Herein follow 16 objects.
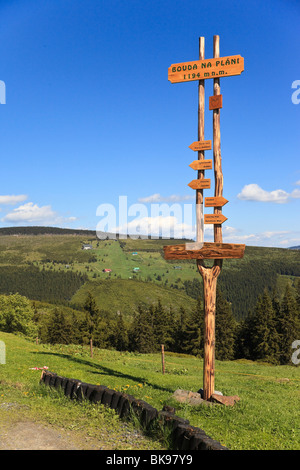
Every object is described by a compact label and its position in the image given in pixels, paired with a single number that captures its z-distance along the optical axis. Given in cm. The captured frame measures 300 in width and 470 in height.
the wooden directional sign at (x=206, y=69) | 1439
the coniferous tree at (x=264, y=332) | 6549
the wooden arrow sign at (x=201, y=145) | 1492
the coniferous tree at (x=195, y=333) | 7162
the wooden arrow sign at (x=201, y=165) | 1490
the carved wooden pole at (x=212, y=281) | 1473
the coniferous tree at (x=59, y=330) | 8428
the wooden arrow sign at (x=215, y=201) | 1469
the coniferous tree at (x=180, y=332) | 7867
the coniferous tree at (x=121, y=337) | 8958
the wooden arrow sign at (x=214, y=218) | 1471
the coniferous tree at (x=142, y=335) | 8331
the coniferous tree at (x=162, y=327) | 8381
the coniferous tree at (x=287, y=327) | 6494
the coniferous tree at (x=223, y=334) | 7147
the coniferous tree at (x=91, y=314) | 8200
